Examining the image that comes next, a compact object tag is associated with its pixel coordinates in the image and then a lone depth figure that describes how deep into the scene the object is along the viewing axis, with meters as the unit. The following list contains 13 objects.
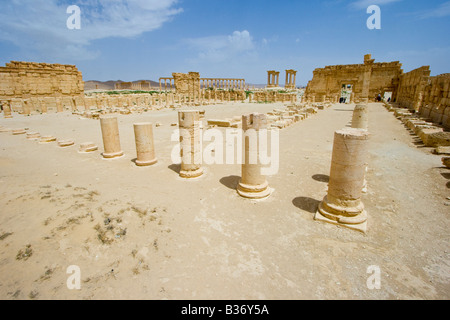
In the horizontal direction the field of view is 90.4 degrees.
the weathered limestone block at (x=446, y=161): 7.10
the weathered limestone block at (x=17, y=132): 12.84
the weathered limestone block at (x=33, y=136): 11.81
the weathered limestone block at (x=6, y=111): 18.85
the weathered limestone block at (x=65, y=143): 10.29
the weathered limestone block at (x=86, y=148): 9.47
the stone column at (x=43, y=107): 22.32
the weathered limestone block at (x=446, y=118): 12.63
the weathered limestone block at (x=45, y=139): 11.05
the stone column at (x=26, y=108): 20.65
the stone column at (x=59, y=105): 22.97
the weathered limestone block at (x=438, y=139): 9.05
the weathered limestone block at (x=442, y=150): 8.46
